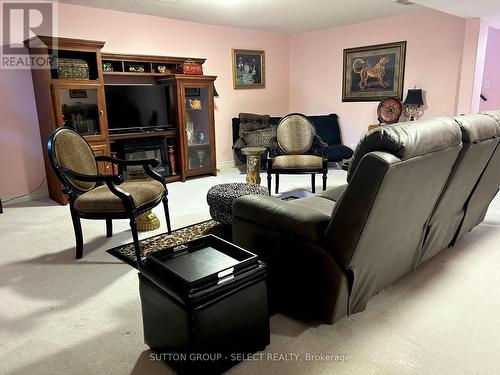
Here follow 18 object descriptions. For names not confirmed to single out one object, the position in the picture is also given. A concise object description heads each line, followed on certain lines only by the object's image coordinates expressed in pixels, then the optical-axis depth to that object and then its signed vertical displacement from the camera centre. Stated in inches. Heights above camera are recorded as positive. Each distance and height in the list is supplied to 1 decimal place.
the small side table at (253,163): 172.1 -25.0
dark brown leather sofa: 58.9 -20.5
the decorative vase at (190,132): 208.1 -12.1
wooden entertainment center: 153.9 +3.7
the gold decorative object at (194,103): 205.6 +3.6
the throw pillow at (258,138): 227.6 -17.6
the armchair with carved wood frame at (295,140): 178.2 -14.9
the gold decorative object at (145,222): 126.9 -37.2
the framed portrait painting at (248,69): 238.1 +25.3
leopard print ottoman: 116.4 -27.0
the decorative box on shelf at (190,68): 198.1 +21.8
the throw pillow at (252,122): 234.4 -8.2
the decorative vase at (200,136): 213.5 -14.7
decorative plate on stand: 212.1 -2.1
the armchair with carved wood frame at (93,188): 100.3 -22.2
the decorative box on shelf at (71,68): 153.4 +17.8
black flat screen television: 182.5 +1.3
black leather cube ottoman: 55.7 -29.9
